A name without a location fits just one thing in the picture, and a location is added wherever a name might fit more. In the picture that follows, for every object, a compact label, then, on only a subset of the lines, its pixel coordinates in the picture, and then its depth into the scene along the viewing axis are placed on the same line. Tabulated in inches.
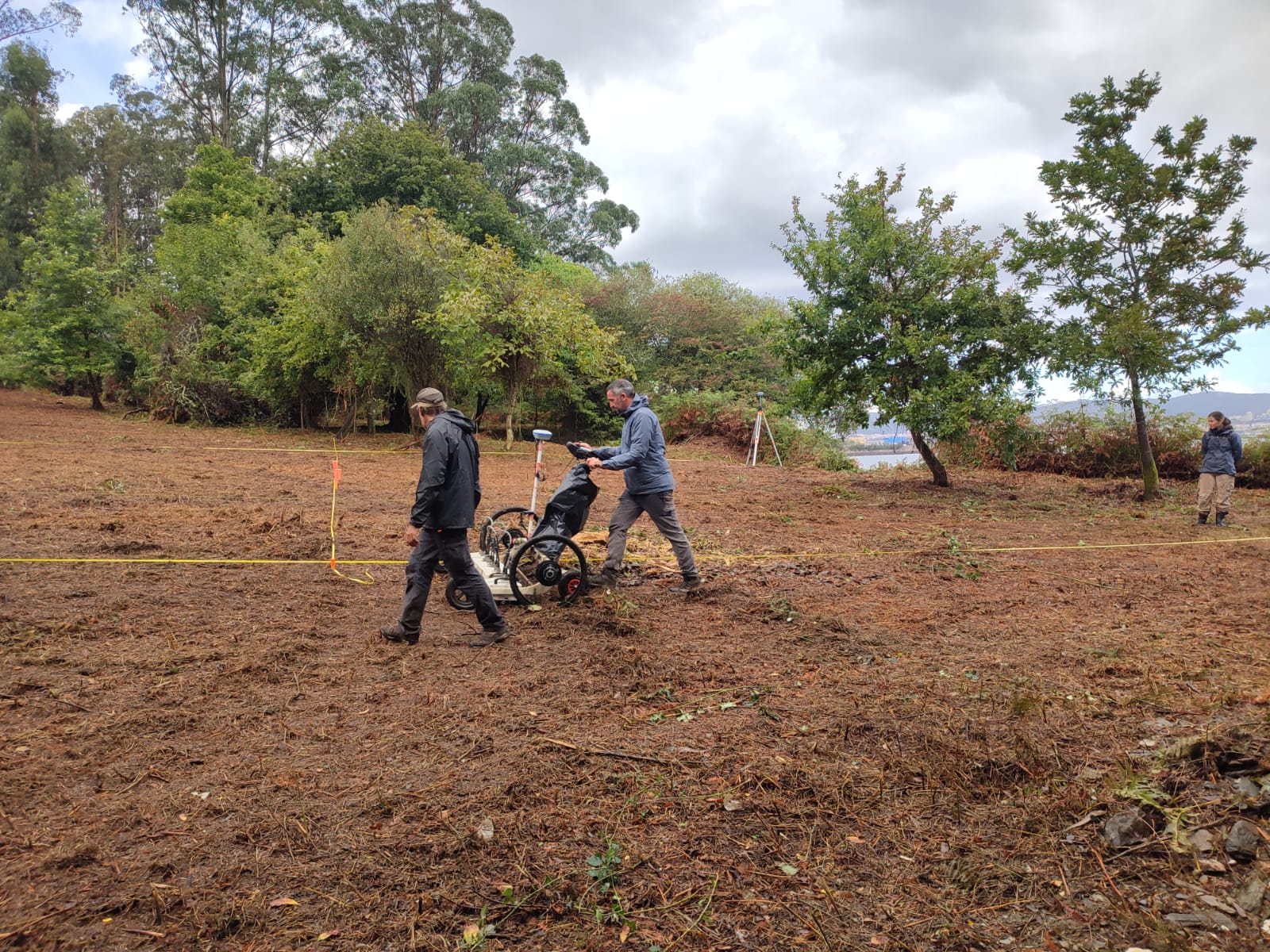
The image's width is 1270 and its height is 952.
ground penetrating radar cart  230.1
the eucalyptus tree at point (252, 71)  1515.7
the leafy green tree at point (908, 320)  500.4
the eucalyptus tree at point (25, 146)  1523.1
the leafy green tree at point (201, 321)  861.2
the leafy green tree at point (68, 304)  936.9
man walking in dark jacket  193.9
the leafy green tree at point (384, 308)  724.0
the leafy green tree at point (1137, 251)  468.4
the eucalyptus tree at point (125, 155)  1694.1
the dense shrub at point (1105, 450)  637.9
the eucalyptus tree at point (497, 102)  1560.0
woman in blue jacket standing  422.6
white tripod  748.0
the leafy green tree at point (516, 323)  704.4
